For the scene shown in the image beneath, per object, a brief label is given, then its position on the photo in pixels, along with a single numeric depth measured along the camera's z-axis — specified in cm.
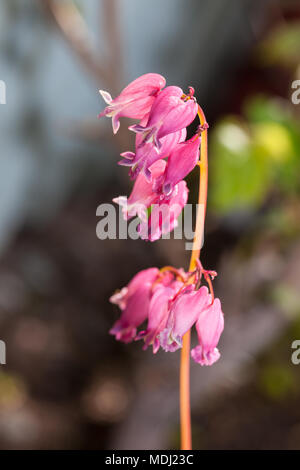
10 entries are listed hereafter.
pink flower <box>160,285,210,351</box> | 31
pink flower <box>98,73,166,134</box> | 31
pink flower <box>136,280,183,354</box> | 33
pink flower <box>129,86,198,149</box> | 30
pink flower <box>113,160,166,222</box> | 32
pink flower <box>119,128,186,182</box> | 30
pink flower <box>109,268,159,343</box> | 34
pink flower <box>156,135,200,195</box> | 31
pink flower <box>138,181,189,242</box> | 32
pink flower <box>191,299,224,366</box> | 32
